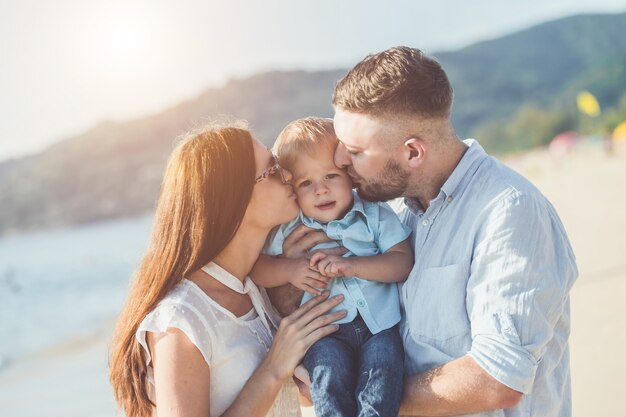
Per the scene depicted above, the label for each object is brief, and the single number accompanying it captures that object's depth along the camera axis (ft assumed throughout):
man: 8.21
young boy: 8.92
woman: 8.77
